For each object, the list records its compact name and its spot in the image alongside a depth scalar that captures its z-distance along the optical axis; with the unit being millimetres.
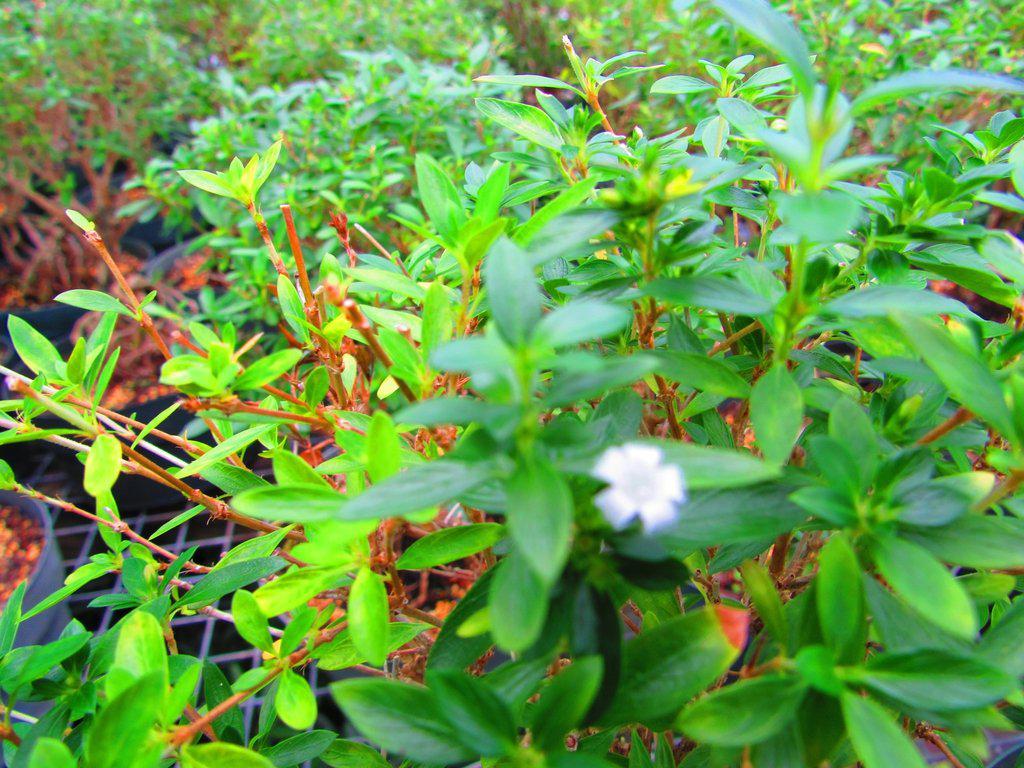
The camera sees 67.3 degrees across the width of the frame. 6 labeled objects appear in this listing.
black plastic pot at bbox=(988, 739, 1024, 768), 184
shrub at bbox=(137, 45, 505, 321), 359
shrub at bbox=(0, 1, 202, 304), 561
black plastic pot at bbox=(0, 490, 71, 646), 302
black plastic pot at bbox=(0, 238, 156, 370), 522
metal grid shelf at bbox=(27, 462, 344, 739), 307
